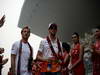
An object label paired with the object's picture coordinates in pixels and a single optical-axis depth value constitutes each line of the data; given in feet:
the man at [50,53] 10.03
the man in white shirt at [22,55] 10.24
